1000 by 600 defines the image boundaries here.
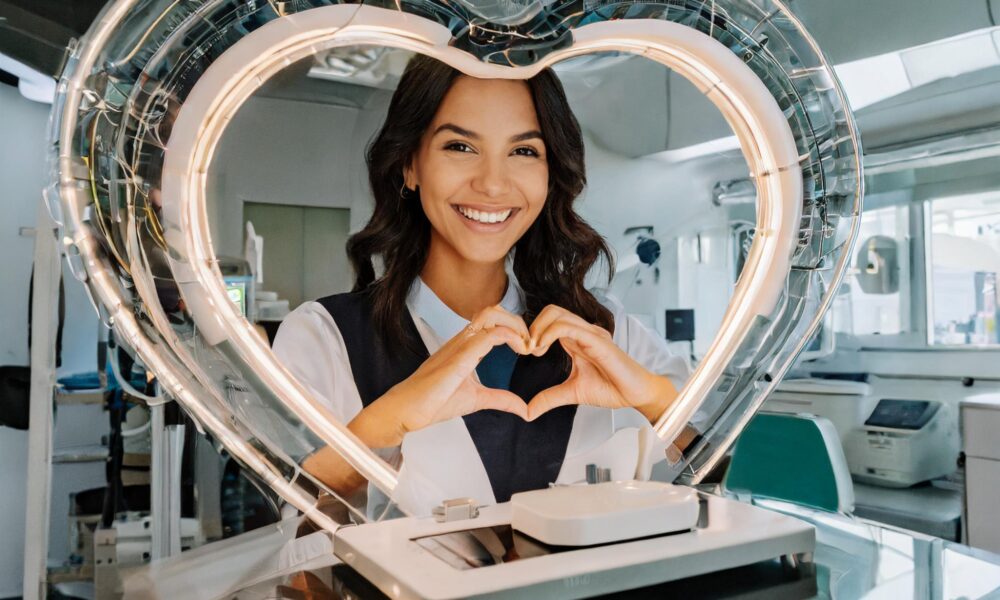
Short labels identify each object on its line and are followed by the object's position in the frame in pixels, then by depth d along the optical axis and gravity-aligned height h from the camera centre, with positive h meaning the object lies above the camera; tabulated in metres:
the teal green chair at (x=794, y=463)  2.22 -0.43
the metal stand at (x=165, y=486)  0.81 -0.18
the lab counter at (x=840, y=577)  0.71 -0.28
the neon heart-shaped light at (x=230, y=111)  0.68 +0.21
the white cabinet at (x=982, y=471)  2.09 -0.41
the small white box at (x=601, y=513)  0.68 -0.18
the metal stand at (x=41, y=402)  0.86 -0.09
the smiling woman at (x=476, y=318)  0.81 +0.01
